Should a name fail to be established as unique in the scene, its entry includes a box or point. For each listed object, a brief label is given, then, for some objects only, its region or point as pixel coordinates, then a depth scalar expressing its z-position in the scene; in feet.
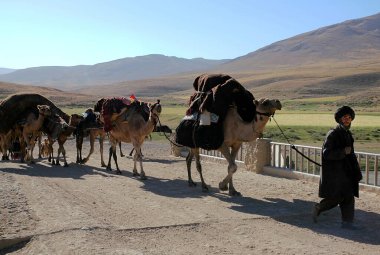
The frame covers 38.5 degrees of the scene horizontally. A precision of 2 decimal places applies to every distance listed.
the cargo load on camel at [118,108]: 53.47
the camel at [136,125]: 51.42
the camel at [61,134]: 62.69
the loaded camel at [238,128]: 40.73
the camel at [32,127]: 61.87
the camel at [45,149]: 72.84
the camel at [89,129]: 63.31
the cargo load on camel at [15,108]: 64.23
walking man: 30.76
